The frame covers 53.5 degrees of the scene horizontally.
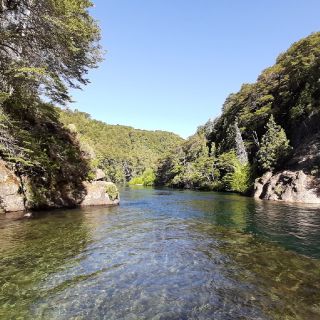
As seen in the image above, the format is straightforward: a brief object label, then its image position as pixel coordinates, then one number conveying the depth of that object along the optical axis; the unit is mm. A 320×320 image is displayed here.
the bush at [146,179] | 138450
